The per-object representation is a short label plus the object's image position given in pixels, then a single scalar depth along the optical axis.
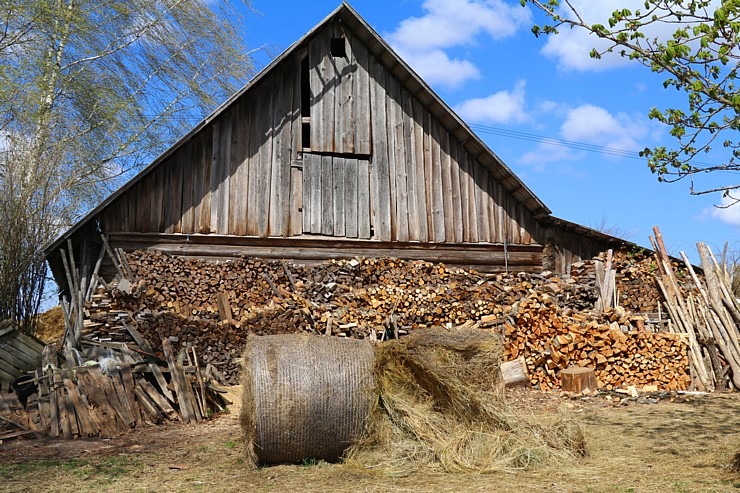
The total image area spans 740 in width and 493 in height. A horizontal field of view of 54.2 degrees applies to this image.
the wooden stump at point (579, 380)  12.69
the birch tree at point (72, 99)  14.37
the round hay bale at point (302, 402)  7.43
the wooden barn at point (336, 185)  14.09
